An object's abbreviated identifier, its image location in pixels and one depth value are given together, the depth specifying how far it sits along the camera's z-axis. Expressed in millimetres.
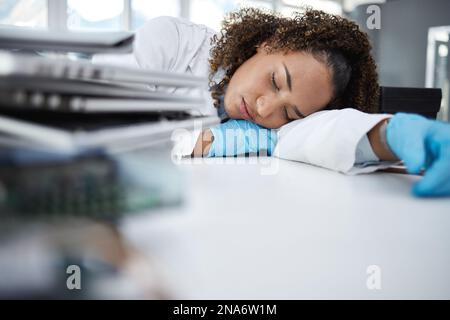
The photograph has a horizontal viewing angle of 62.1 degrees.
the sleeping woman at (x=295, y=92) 344
